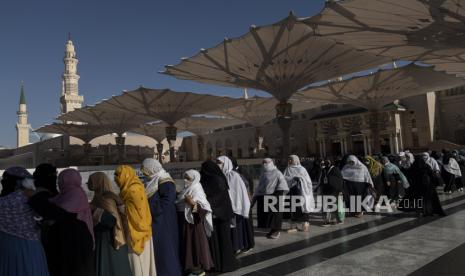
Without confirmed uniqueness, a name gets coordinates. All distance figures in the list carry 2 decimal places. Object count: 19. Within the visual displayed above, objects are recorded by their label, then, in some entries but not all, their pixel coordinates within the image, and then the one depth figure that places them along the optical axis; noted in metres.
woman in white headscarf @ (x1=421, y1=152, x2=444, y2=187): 9.64
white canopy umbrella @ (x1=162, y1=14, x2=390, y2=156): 14.28
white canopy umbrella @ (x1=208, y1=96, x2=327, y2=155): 30.22
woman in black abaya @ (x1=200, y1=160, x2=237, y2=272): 4.07
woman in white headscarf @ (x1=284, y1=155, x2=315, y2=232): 6.29
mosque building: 33.12
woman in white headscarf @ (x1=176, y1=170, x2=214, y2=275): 3.80
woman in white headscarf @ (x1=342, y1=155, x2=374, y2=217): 7.30
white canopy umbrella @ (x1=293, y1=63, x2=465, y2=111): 20.05
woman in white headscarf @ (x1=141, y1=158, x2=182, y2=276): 3.41
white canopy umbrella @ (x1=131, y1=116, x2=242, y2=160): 41.28
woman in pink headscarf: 2.76
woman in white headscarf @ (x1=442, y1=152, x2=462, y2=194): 10.45
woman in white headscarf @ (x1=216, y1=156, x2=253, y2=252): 4.77
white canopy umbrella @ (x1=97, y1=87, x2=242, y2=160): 24.50
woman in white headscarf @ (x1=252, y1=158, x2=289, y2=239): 5.59
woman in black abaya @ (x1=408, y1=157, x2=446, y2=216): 6.99
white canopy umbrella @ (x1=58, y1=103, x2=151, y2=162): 29.44
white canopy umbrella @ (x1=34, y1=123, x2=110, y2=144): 35.97
